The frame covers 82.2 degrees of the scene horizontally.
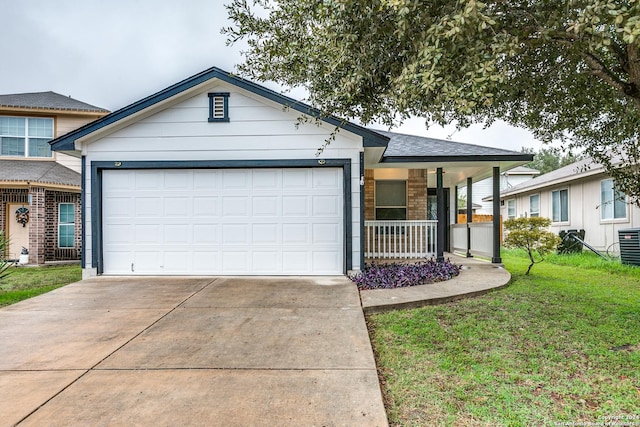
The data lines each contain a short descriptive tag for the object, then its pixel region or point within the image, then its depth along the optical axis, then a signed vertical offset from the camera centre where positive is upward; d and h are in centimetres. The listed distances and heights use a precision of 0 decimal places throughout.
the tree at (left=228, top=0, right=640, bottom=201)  369 +192
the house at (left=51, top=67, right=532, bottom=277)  799 +68
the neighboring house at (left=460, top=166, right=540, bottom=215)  2812 +263
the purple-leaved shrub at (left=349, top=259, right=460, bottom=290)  699 -120
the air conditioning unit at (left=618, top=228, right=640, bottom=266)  988 -85
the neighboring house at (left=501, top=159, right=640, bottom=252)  1242 +42
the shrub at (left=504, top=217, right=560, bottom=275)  819 -49
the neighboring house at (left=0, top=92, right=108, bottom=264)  1221 +130
